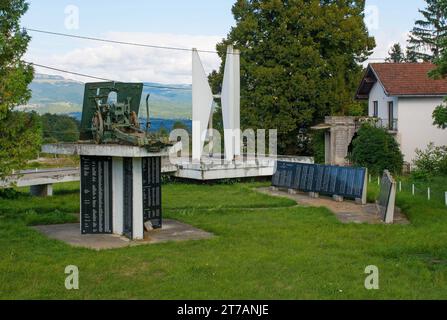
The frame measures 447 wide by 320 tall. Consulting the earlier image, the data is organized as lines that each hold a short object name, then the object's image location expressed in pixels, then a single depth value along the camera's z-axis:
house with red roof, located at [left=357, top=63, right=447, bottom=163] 35.78
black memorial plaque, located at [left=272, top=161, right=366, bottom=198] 22.77
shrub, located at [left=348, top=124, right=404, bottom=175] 32.94
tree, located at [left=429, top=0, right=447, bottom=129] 17.80
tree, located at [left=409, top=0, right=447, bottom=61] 59.44
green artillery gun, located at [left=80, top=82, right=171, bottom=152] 16.42
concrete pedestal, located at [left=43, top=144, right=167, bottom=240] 15.89
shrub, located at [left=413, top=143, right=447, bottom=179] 31.11
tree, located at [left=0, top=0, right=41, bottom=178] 16.94
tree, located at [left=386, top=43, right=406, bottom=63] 71.84
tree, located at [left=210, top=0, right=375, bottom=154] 37.81
